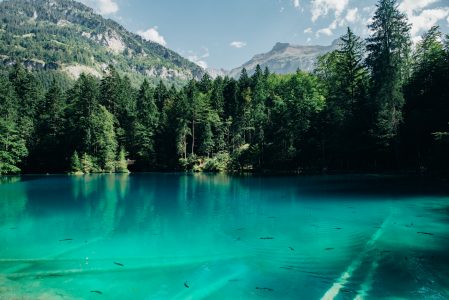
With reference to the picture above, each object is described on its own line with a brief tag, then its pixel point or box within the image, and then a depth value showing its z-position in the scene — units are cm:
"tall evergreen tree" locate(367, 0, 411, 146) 4688
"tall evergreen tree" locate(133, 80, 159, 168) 7650
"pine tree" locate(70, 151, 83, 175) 6962
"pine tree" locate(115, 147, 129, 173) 7362
